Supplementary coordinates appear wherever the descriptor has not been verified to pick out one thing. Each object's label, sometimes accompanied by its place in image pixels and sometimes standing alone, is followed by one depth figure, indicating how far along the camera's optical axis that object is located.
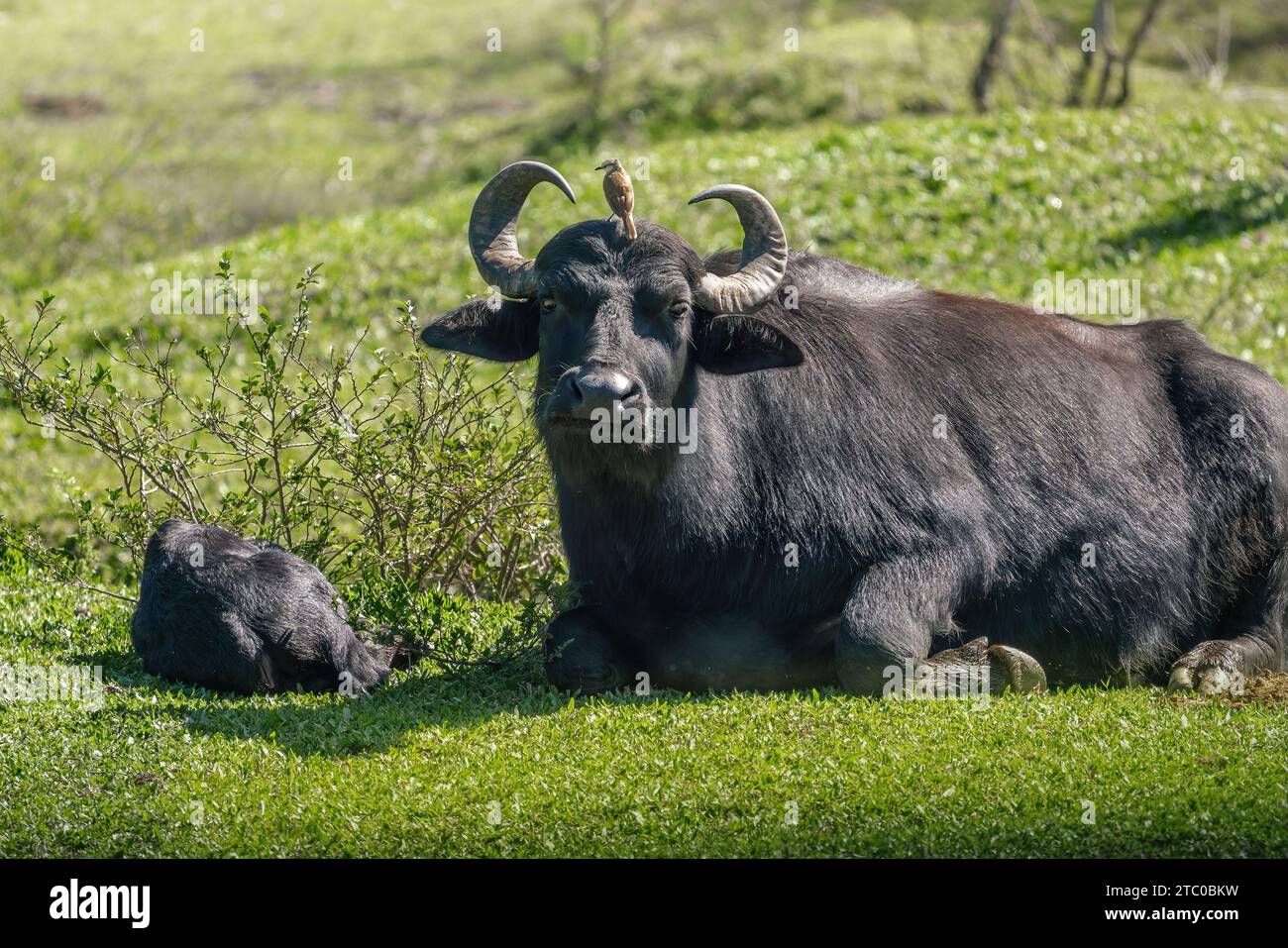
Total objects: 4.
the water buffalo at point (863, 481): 7.13
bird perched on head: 7.07
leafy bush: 8.81
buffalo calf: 7.43
